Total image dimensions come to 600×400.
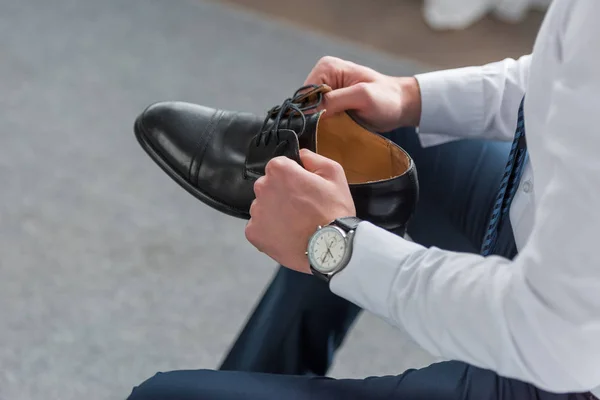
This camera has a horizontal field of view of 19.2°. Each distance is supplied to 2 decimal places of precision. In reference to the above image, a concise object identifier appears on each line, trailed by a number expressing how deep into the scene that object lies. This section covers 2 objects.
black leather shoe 1.97
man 1.65
